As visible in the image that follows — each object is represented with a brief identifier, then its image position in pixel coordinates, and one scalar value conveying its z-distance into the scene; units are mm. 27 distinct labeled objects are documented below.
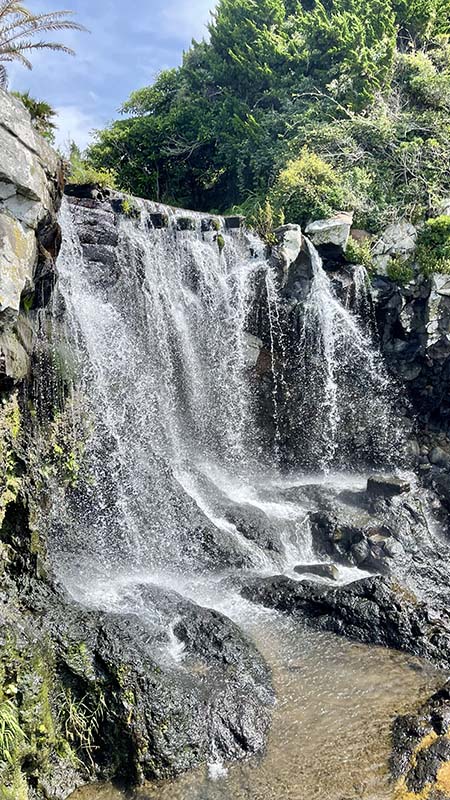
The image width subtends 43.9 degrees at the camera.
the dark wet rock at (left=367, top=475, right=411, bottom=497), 11633
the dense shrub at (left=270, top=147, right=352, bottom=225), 15391
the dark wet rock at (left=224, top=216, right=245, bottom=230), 14797
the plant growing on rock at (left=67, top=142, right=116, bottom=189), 13154
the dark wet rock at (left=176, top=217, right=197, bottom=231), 13996
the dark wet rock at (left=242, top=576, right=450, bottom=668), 7371
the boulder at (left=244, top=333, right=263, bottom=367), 13883
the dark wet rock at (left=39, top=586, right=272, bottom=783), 5387
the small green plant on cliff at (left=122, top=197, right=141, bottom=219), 13117
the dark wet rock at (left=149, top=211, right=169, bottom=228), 13617
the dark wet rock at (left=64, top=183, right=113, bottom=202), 12664
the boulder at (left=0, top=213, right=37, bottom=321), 6118
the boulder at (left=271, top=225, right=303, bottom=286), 13875
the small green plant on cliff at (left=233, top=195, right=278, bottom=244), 14598
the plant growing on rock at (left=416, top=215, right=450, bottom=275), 14016
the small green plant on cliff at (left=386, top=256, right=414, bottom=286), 14289
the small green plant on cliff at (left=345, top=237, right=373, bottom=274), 14617
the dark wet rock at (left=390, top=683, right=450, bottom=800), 4996
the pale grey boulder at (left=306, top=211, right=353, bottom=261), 14508
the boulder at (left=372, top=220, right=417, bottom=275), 14695
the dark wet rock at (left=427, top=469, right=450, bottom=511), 12070
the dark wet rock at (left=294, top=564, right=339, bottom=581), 9156
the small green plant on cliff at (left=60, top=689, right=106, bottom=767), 5379
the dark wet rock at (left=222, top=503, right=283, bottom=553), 9852
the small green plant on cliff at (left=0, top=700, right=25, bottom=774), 4656
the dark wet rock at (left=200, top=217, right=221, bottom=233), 14375
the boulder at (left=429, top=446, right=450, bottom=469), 13617
